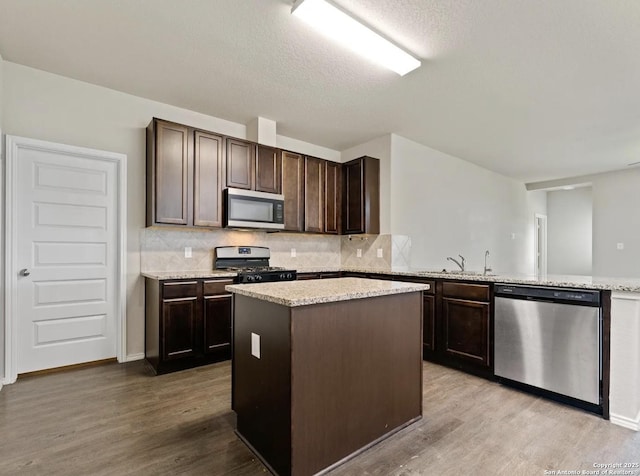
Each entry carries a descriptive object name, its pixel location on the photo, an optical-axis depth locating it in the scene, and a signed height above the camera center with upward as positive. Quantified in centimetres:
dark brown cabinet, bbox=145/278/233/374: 302 -81
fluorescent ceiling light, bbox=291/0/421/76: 209 +143
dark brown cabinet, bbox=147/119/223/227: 323 +64
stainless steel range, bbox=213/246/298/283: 349 -31
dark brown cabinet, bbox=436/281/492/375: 293 -82
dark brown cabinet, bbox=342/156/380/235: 443 +57
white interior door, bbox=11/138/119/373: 293 -17
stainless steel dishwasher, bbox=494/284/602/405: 233 -76
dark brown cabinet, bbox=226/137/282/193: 372 +84
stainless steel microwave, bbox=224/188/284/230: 363 +33
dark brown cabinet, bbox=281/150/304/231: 419 +63
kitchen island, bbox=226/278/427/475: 160 -71
